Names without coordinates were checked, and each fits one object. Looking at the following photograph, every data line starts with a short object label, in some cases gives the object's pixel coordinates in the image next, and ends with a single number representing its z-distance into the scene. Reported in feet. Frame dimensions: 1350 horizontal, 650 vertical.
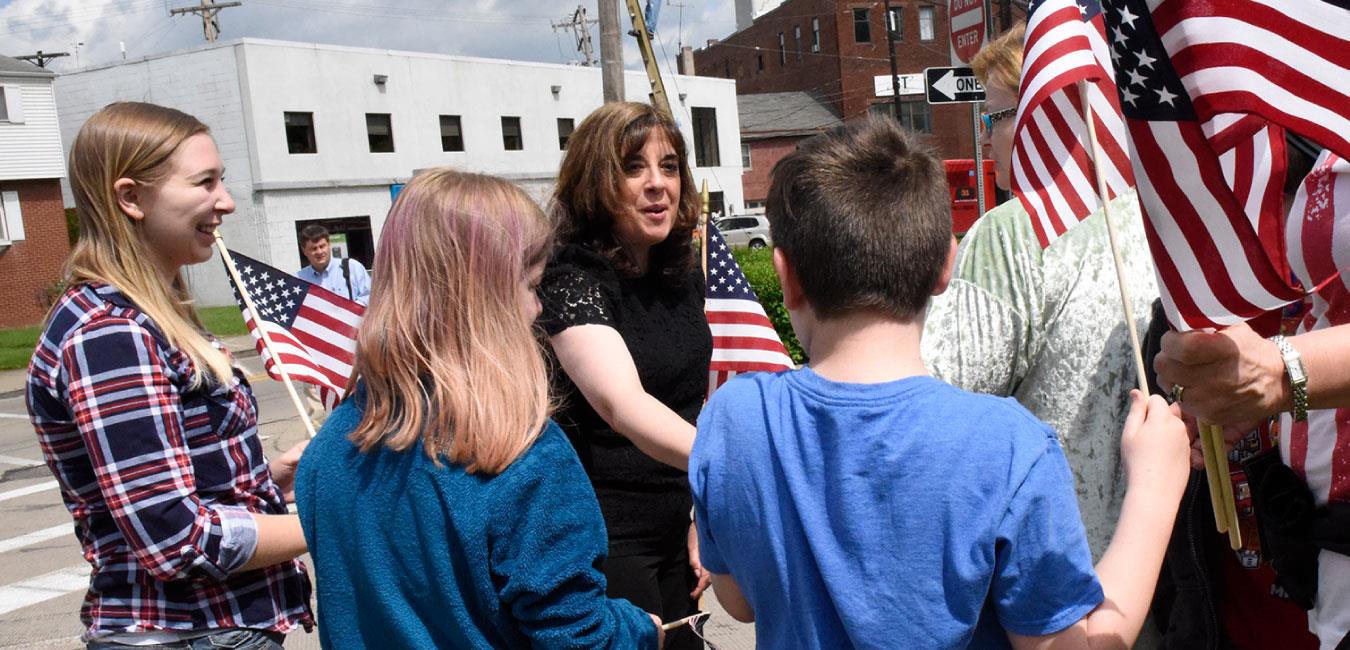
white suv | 130.72
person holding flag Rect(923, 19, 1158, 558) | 7.54
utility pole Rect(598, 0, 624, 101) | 34.35
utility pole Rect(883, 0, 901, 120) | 81.81
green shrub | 33.83
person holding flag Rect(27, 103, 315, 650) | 6.53
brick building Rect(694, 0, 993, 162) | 168.66
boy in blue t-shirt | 4.92
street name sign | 135.15
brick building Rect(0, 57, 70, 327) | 98.12
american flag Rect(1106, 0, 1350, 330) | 5.34
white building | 97.66
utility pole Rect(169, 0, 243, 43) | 153.11
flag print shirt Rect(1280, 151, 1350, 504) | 5.70
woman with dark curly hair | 8.38
